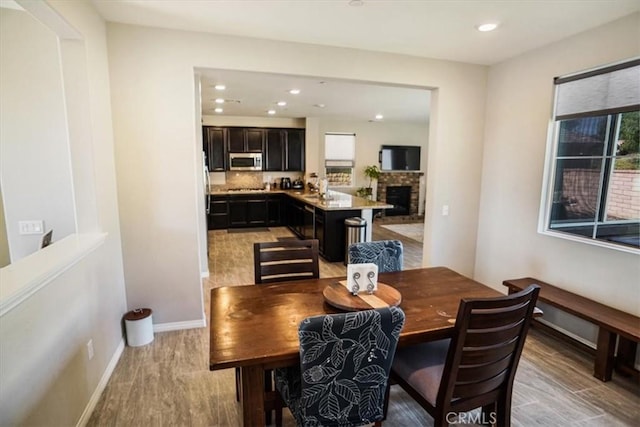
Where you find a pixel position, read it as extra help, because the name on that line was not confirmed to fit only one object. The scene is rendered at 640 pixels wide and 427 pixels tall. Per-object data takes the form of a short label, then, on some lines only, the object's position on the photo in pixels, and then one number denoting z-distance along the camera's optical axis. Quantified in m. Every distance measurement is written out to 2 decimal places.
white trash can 2.92
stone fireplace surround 9.64
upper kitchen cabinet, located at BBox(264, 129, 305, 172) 8.48
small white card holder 1.97
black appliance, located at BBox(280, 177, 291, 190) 8.88
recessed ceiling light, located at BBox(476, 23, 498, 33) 2.79
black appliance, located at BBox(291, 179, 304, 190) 8.92
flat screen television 9.56
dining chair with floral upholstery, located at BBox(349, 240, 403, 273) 2.55
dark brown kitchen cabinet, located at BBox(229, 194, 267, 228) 8.12
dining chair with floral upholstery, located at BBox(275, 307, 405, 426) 1.32
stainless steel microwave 8.30
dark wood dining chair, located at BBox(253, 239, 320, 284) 2.38
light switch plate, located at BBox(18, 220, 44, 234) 2.86
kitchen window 9.09
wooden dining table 1.49
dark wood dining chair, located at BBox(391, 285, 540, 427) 1.49
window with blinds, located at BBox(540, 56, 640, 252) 2.67
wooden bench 2.43
